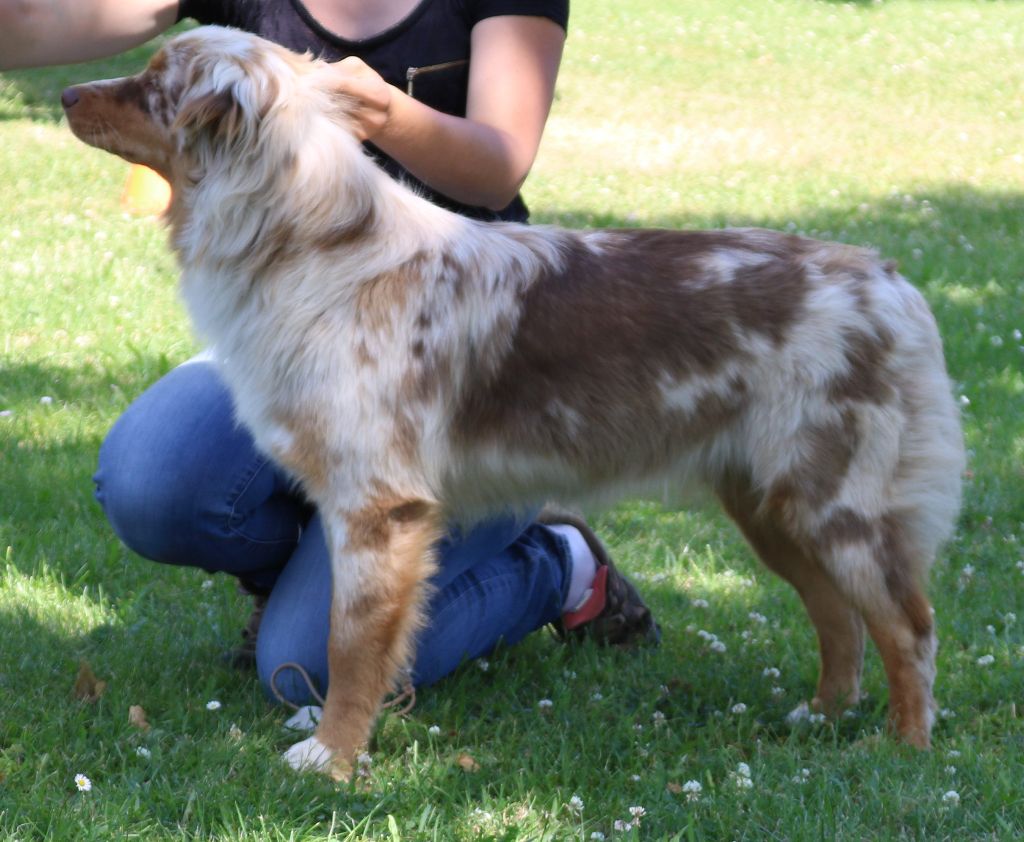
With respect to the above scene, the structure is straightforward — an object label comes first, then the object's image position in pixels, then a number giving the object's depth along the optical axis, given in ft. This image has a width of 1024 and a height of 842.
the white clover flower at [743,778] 19.90
